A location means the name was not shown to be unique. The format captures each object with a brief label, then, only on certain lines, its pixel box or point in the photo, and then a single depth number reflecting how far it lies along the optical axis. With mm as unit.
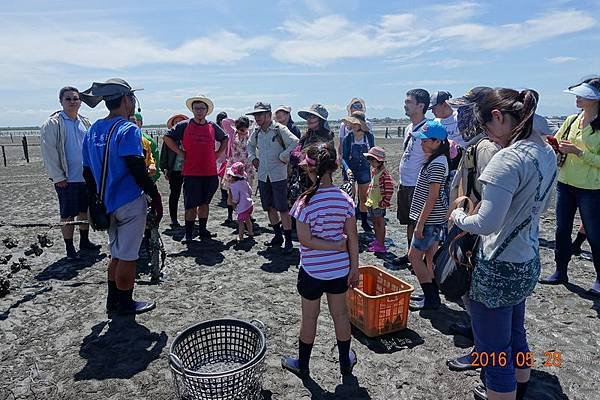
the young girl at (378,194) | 6270
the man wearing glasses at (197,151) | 6812
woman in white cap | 4570
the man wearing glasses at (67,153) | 5895
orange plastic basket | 3920
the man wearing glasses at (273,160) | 6512
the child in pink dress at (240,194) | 7176
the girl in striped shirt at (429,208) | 4074
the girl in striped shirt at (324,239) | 3092
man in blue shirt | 4020
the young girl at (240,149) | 8453
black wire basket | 2674
